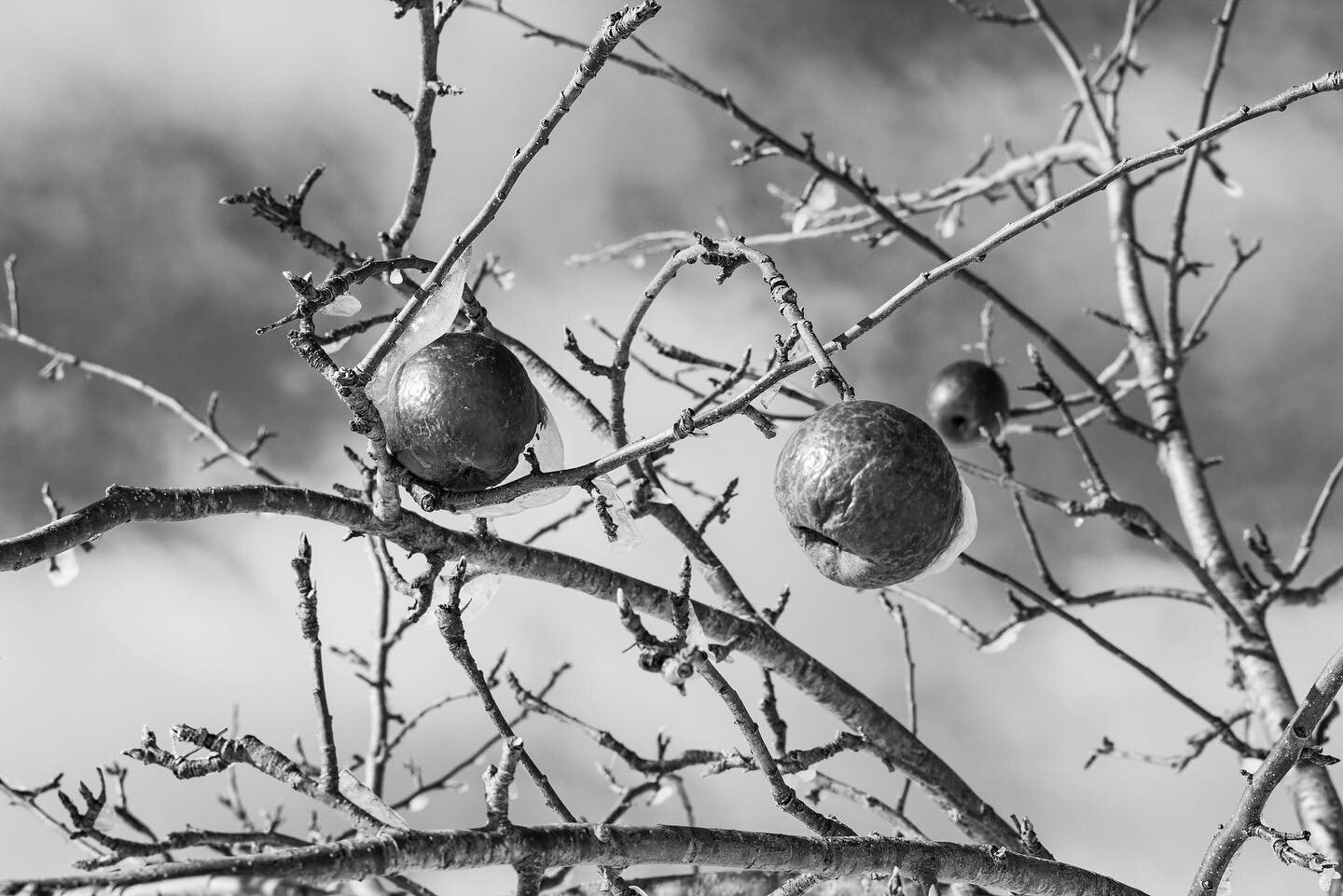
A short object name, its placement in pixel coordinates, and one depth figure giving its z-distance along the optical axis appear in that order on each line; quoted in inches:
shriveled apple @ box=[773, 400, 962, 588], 82.8
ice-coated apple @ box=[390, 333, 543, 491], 88.7
